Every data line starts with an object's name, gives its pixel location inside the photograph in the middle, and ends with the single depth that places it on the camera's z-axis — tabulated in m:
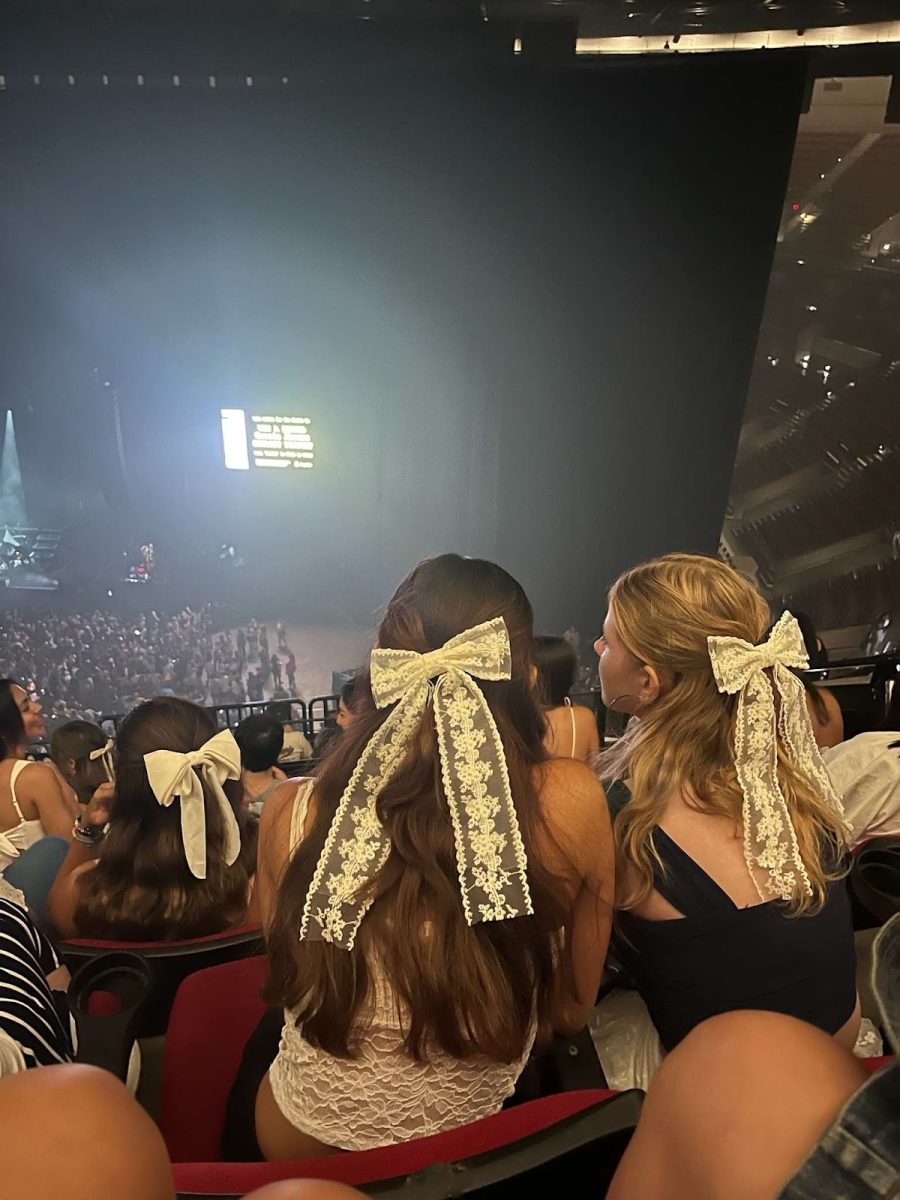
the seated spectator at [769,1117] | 0.38
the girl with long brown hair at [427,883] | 0.94
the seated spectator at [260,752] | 2.63
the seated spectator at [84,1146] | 0.44
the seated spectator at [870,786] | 1.72
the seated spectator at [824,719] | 2.33
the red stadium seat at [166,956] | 1.25
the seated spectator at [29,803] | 2.29
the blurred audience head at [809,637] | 3.22
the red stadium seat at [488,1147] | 0.63
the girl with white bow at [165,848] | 1.53
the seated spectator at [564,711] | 2.27
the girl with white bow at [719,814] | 1.09
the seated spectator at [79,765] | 2.89
